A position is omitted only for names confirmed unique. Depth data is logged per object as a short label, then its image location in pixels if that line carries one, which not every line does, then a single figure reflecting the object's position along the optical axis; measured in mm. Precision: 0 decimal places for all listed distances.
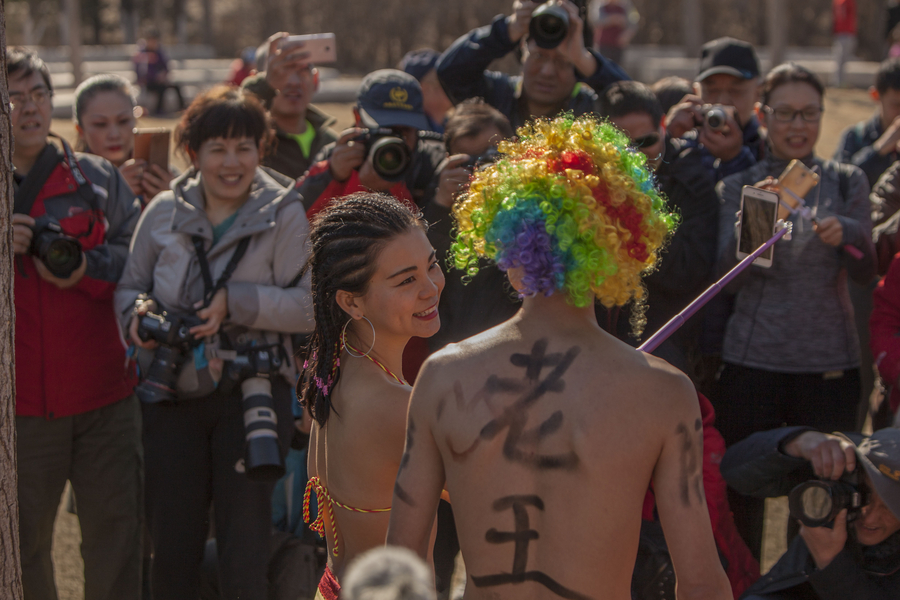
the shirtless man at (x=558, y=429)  3447
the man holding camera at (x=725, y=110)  7824
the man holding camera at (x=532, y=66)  7867
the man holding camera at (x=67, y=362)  6750
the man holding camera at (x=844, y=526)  5586
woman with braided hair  4270
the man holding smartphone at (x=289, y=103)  9023
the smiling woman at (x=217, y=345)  6387
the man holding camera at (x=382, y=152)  7273
